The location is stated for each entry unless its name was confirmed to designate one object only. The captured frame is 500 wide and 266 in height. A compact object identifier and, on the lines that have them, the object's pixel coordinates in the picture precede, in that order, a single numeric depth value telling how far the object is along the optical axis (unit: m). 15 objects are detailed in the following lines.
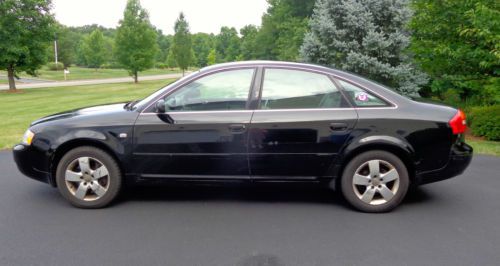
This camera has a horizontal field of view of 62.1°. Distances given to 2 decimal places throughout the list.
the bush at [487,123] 8.46
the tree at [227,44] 88.44
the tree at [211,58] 71.49
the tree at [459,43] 7.48
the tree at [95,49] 63.38
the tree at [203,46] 94.00
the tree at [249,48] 46.49
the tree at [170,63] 73.31
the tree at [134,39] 34.81
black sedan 4.18
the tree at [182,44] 47.69
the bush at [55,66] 59.59
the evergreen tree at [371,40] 10.93
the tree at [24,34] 25.59
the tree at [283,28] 26.80
